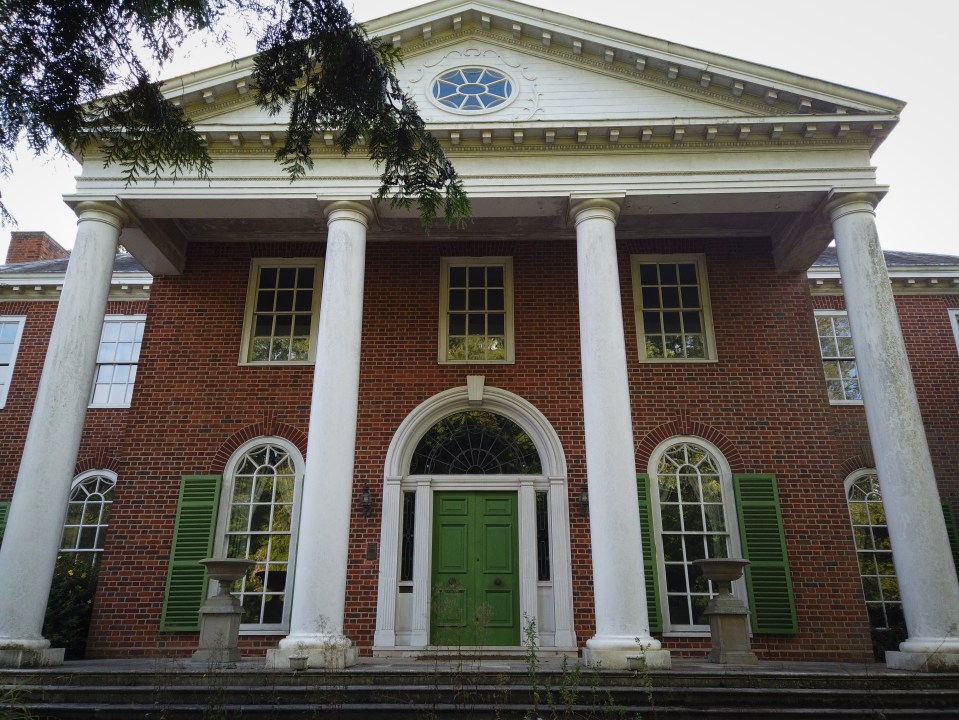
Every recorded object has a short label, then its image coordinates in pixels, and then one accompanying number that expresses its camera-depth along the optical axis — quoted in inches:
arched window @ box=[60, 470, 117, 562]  516.7
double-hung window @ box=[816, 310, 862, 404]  511.8
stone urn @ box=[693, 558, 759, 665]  356.8
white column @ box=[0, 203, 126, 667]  347.6
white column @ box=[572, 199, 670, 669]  335.9
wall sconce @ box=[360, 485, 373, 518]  458.3
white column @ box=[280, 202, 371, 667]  338.0
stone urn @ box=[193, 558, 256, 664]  359.6
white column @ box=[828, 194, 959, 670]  339.9
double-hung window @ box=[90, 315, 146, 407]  571.5
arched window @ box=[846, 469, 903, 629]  458.3
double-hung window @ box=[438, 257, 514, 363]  494.9
